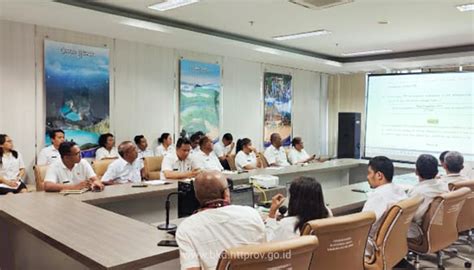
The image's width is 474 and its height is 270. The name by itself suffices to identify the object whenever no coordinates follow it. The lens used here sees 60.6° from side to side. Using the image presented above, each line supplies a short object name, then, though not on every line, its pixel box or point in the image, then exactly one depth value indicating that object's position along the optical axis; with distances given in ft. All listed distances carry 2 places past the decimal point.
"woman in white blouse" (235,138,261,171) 21.67
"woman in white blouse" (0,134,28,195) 16.51
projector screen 24.85
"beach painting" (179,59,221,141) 24.17
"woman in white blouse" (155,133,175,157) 22.67
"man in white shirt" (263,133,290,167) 24.77
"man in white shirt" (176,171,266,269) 6.06
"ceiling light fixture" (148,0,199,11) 16.14
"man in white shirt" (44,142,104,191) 11.82
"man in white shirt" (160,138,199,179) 15.70
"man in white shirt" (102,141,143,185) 14.76
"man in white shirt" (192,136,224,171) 18.16
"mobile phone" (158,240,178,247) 6.83
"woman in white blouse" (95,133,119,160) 20.03
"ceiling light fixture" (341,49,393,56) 27.71
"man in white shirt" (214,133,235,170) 25.40
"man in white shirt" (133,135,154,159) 21.72
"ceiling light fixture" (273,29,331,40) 21.64
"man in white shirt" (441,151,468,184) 13.74
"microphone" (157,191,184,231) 7.92
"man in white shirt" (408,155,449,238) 11.53
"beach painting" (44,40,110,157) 18.78
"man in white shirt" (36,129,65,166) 18.31
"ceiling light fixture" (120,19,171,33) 17.85
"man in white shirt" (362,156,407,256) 9.28
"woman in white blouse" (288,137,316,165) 26.03
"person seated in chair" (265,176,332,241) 7.25
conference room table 6.48
